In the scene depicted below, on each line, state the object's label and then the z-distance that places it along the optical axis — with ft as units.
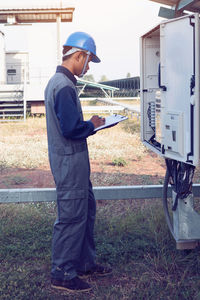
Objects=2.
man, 11.66
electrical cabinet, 11.43
